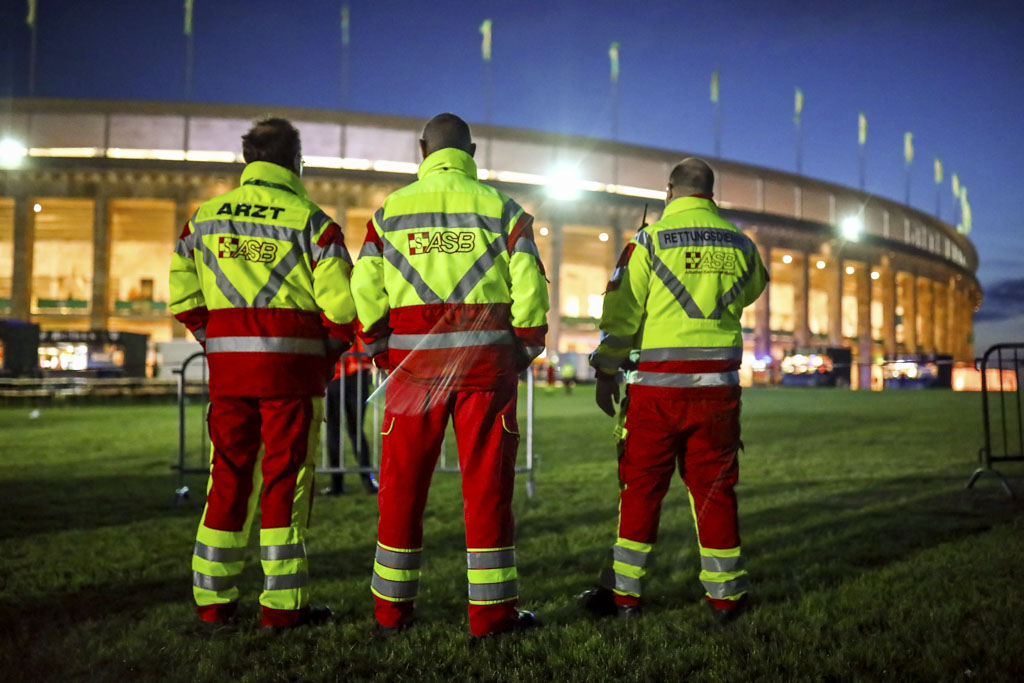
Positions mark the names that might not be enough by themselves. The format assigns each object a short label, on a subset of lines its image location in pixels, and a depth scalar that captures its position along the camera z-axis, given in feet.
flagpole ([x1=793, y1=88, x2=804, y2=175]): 196.34
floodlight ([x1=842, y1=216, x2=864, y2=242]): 179.47
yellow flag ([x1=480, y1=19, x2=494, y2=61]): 171.12
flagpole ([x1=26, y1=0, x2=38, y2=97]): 148.05
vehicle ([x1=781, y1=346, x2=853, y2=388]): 120.37
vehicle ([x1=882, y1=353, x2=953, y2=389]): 113.60
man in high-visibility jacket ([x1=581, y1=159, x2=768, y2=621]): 10.88
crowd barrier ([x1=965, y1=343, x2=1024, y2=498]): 20.74
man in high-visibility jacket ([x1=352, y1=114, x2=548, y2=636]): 9.79
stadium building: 133.39
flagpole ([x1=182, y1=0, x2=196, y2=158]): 144.15
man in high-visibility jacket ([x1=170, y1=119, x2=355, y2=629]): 10.43
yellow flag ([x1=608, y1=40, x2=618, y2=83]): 179.22
